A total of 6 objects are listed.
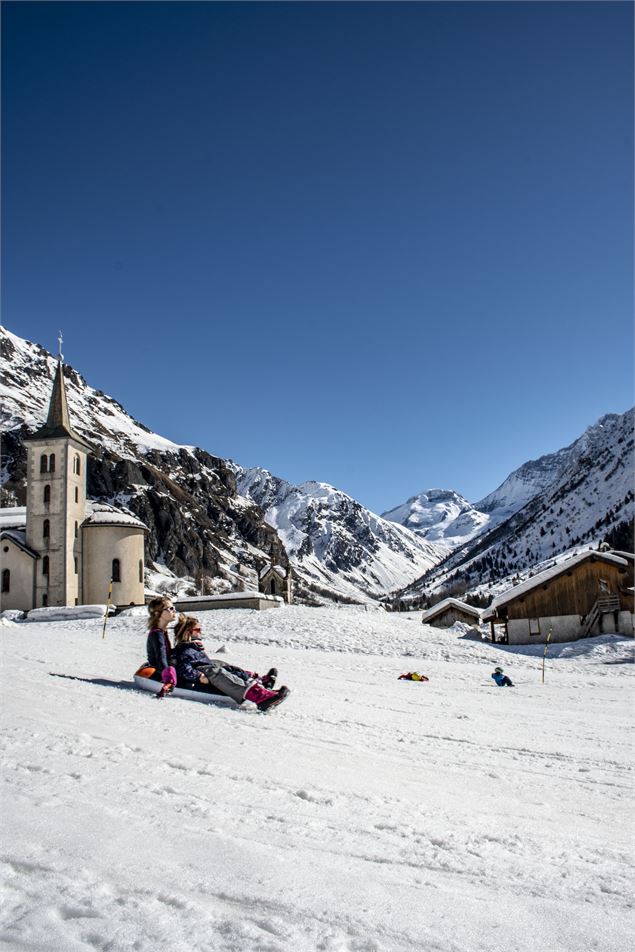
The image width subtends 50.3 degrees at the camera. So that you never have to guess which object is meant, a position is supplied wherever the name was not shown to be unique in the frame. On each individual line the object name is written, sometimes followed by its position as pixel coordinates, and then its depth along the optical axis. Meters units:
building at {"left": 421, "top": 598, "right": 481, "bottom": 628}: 56.62
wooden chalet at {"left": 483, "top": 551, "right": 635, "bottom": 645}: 42.75
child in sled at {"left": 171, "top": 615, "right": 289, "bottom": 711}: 10.40
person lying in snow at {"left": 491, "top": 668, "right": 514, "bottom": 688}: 20.17
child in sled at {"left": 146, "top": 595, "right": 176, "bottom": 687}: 11.46
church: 58.69
